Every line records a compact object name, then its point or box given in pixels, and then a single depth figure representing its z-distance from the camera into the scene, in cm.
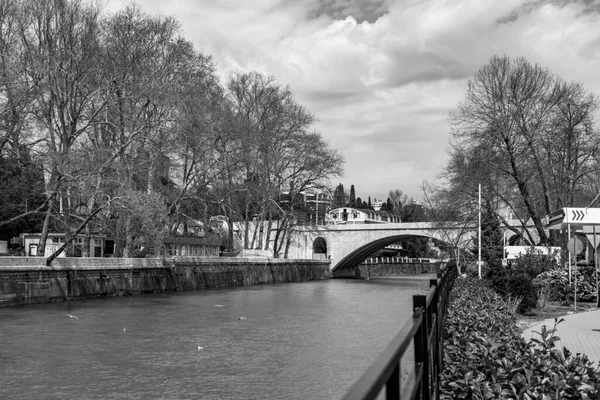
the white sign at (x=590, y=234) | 2028
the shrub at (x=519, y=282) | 1770
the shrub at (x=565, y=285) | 2058
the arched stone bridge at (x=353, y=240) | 6681
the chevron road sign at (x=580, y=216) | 1991
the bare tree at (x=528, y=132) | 3581
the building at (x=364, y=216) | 13425
